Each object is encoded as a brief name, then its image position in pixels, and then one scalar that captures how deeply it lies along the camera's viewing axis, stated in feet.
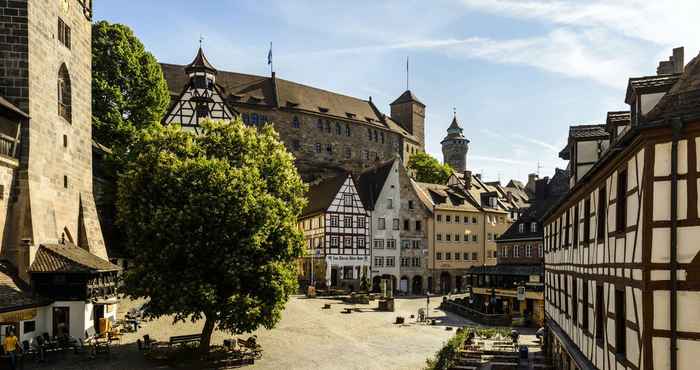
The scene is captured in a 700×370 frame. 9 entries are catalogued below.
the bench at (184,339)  93.06
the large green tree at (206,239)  83.05
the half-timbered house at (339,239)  201.77
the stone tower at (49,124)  95.76
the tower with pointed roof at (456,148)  474.49
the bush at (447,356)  74.69
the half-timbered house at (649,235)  30.25
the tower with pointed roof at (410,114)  384.27
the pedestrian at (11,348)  76.95
